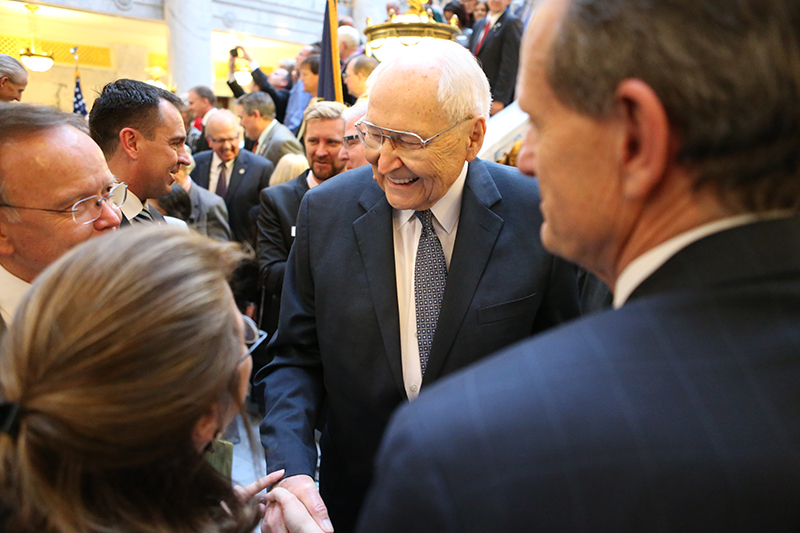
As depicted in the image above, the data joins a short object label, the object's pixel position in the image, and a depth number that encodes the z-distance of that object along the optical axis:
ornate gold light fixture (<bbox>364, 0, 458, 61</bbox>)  4.96
